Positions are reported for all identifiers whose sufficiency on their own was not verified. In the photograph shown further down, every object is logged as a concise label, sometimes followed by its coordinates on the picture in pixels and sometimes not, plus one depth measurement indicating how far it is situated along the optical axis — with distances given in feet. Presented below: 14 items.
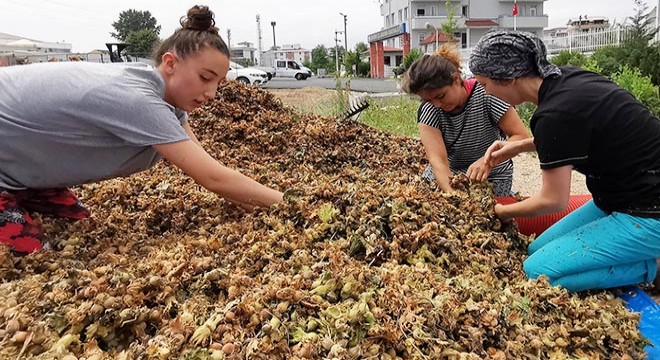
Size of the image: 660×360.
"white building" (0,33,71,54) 84.99
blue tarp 6.08
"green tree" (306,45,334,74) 202.59
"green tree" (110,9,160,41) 233.02
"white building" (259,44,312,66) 284.00
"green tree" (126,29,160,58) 111.86
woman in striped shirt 9.70
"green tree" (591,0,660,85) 33.37
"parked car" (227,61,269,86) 74.38
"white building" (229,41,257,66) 250.08
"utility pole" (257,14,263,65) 218.18
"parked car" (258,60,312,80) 121.29
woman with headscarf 6.70
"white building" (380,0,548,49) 136.87
